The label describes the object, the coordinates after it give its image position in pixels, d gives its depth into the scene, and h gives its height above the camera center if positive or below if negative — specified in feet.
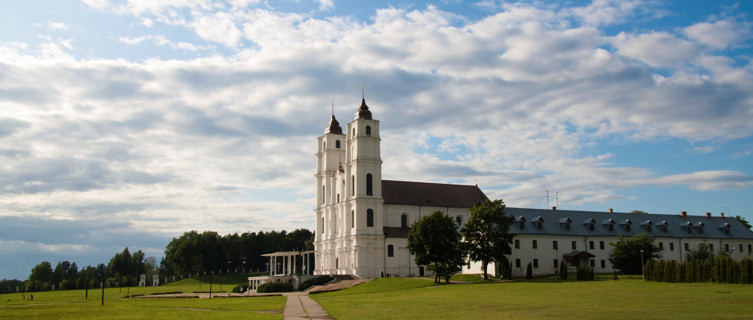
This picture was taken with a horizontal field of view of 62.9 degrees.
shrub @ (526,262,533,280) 218.38 -10.72
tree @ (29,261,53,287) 445.37 -20.07
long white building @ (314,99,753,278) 248.93 +6.80
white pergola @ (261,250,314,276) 288.06 -9.80
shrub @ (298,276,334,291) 247.50 -15.34
